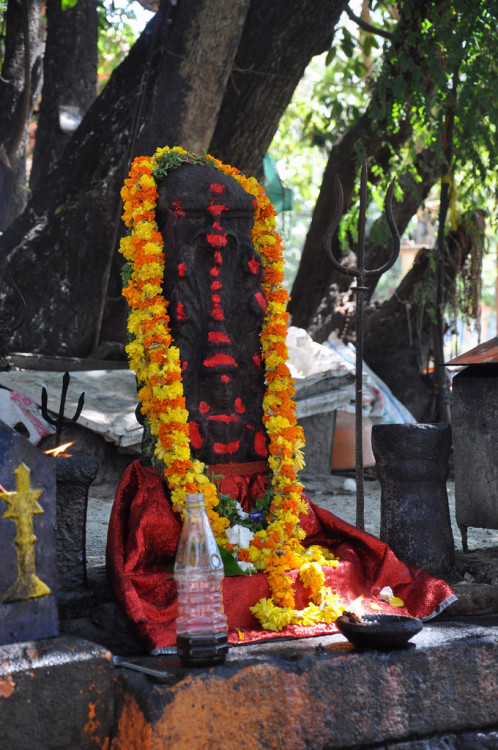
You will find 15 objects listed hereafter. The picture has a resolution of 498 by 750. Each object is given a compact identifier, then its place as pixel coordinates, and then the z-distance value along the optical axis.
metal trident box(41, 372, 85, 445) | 4.42
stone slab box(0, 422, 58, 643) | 3.18
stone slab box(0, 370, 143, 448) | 7.35
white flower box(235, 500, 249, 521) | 4.48
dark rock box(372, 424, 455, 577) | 4.59
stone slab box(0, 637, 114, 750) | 3.00
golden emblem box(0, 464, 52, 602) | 3.20
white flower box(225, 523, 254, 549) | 4.34
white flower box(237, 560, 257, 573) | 4.22
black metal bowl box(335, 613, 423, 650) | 3.51
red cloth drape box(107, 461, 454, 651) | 3.90
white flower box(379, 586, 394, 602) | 4.29
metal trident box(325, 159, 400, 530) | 4.93
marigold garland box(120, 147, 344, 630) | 4.21
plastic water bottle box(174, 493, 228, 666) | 3.32
